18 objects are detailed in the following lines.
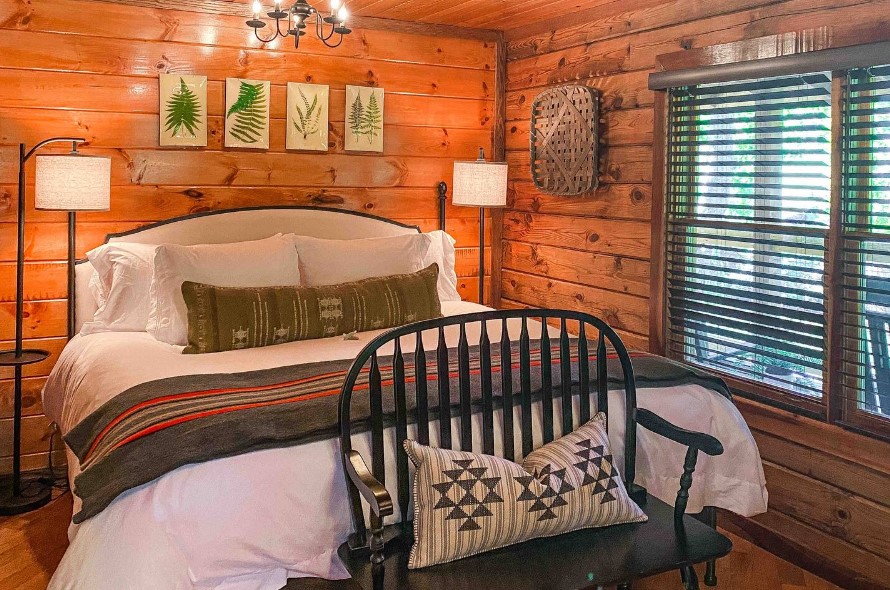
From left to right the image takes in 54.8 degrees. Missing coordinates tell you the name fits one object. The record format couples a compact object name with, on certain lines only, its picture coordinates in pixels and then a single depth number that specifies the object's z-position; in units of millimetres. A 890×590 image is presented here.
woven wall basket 4086
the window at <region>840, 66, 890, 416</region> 2811
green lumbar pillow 3244
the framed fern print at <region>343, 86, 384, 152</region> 4453
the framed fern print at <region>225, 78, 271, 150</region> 4148
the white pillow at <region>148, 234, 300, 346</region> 3385
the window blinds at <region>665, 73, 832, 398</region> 3068
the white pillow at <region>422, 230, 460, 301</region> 4270
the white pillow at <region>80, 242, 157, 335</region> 3582
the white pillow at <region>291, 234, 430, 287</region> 3766
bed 1995
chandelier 3027
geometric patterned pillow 2078
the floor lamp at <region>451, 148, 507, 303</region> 4387
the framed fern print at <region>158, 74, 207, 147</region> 3984
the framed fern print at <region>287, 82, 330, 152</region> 4305
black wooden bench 2006
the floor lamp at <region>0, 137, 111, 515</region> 3449
